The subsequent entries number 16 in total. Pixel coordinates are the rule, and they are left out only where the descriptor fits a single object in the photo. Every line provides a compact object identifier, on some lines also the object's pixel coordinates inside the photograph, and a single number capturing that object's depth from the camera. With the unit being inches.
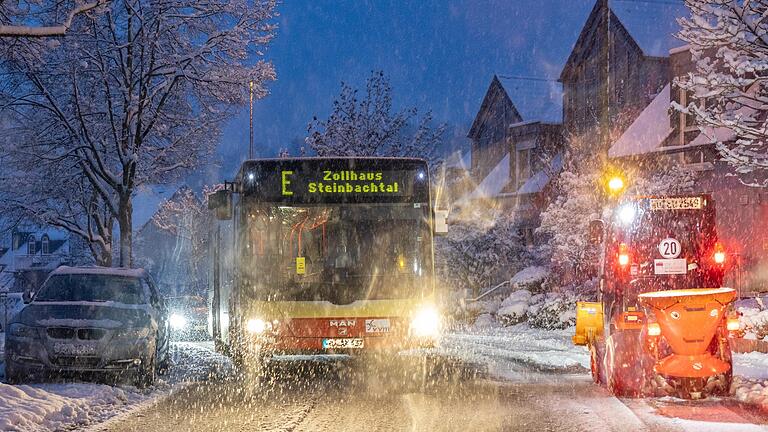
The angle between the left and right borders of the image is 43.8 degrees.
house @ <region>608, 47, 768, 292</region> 1103.0
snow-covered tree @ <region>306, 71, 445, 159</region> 1674.5
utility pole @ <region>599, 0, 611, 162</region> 865.5
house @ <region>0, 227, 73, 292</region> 3334.2
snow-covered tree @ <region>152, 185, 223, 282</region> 3295.5
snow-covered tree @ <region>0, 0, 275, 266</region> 1056.8
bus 548.1
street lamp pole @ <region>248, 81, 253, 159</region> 1896.2
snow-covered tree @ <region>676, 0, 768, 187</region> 633.0
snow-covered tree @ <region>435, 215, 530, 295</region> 1499.8
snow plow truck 430.6
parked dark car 504.1
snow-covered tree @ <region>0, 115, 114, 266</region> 1151.0
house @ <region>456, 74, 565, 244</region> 1578.6
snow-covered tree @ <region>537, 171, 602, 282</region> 1141.1
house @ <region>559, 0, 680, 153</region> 1348.4
